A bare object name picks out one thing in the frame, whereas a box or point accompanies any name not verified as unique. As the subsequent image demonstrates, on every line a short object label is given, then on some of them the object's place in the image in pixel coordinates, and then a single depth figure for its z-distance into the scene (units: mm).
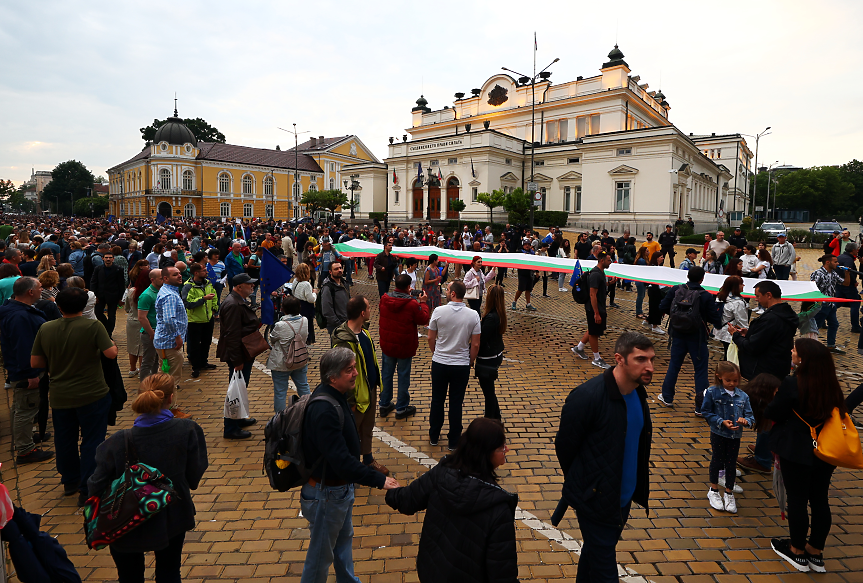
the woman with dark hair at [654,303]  11227
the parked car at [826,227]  39200
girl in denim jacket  4609
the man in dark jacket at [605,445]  2920
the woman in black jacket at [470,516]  2238
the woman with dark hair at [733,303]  6984
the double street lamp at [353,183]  53881
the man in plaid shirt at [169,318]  6734
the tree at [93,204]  92875
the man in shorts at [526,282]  13891
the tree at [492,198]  36781
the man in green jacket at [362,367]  4605
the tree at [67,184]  106625
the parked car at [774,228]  36344
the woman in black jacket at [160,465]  2818
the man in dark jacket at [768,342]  5234
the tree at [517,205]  33438
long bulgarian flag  8320
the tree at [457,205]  42469
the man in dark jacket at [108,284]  9516
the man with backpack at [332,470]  2951
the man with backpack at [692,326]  6855
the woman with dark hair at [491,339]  5875
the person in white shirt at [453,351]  5566
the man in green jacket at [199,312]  8133
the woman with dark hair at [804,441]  3635
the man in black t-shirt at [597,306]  8578
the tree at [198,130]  91188
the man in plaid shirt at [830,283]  9953
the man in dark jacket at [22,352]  5152
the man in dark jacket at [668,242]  18484
